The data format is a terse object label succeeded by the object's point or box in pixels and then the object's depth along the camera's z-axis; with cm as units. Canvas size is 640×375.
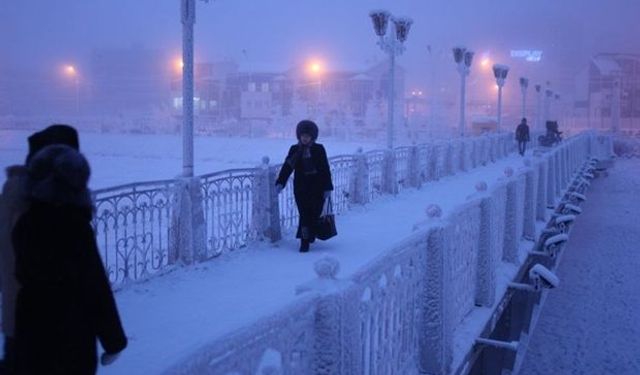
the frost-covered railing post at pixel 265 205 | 875
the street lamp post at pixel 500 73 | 2897
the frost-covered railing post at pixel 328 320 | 276
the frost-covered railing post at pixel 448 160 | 1931
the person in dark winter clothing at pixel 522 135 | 2938
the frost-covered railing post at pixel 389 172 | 1428
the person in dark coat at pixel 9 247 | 254
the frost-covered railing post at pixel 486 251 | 626
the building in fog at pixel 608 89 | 6194
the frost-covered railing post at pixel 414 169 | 1586
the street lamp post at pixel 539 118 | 4462
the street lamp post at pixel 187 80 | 791
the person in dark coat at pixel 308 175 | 802
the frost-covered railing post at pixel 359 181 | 1245
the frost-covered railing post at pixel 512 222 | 801
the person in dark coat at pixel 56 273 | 245
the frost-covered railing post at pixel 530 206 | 986
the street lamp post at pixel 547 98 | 4788
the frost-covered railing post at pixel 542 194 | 1148
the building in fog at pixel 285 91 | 5823
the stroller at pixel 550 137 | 3344
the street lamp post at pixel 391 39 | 1536
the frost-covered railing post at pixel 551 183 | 1328
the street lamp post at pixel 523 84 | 3531
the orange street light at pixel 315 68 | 6147
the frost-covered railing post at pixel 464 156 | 2098
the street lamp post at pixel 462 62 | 2302
